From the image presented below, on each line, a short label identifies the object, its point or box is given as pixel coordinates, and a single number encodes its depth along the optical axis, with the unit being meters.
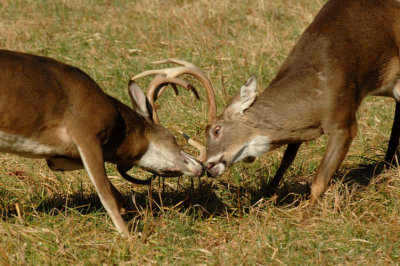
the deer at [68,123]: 11.45
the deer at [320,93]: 13.85
